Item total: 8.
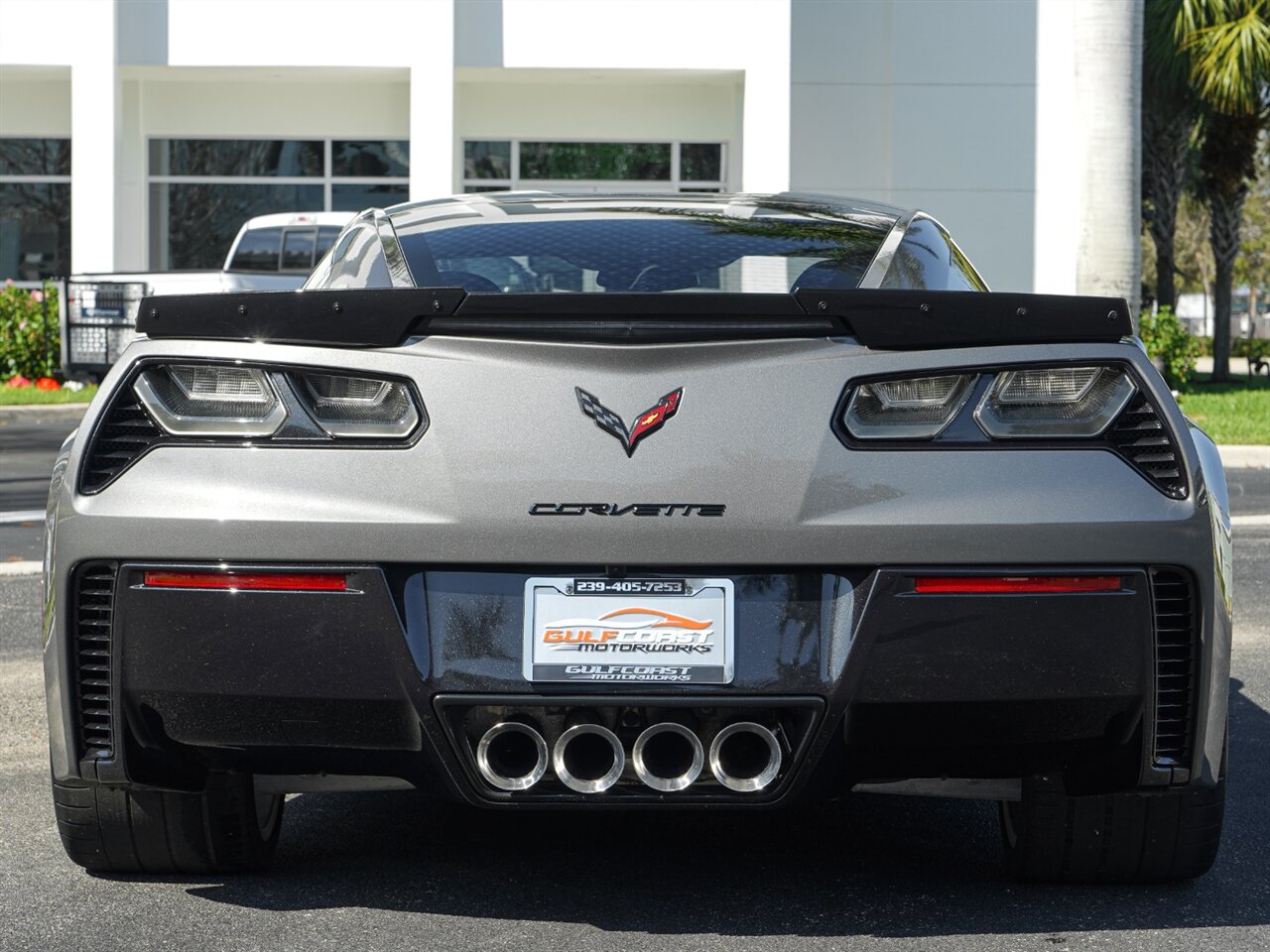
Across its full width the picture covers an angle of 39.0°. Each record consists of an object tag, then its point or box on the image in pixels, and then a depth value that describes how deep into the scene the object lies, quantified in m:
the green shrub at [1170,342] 20.84
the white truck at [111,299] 17.30
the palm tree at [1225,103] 23.06
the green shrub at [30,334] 21.05
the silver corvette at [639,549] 2.99
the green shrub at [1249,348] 33.88
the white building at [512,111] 23.16
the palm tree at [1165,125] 25.77
